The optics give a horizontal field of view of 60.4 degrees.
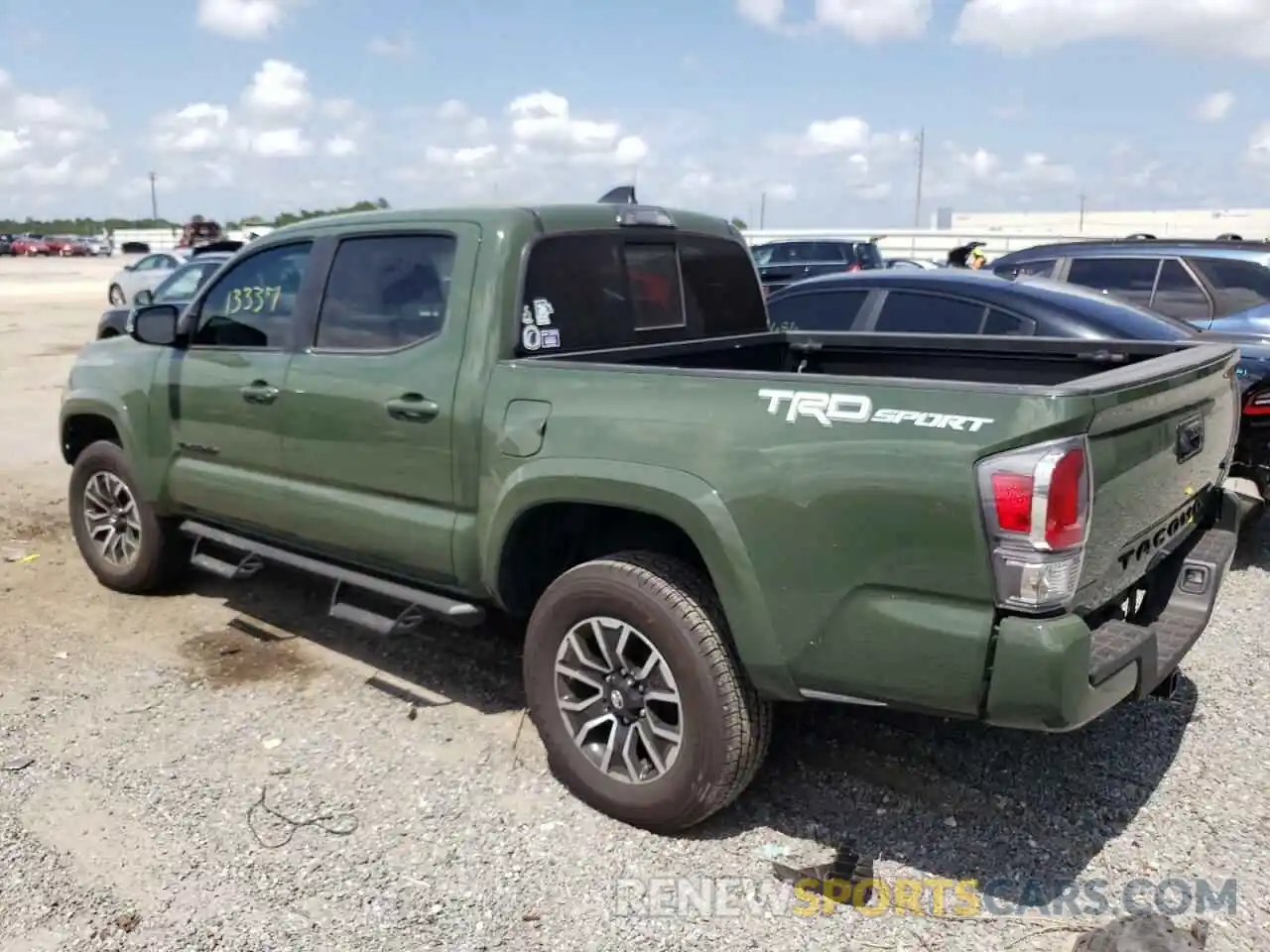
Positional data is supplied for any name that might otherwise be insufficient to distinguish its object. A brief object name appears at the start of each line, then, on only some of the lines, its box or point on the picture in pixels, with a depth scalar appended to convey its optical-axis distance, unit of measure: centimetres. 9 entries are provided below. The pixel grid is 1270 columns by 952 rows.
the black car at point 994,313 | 579
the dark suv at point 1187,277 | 798
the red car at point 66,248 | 6969
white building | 4181
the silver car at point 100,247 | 7031
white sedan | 2319
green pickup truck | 272
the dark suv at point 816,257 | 1928
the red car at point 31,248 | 6919
